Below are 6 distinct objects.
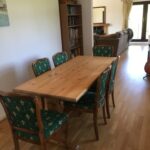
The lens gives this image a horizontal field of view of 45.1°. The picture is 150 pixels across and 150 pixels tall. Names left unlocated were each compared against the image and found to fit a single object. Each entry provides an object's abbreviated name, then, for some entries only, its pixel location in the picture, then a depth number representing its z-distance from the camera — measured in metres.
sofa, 6.06
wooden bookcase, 4.34
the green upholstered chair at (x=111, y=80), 2.47
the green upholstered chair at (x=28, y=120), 1.51
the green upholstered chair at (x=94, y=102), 2.12
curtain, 8.93
